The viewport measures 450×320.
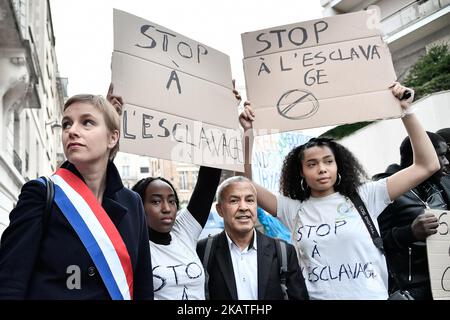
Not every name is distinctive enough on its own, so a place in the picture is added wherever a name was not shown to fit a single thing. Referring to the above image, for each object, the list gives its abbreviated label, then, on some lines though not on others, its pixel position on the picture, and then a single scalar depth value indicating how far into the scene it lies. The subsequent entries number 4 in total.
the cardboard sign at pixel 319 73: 2.73
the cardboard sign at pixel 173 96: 2.31
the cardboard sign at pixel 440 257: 2.49
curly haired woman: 2.28
